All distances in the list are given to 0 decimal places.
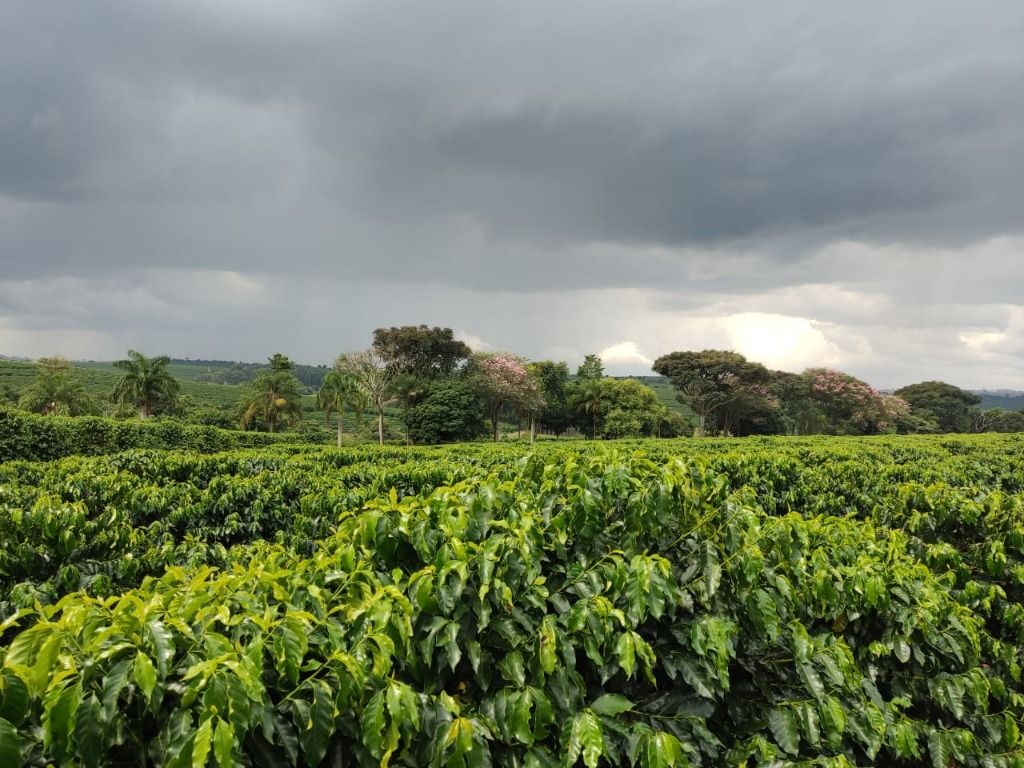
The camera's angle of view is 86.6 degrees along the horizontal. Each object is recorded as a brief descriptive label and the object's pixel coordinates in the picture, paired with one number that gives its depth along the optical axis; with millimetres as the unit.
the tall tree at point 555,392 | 59156
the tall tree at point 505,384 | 49594
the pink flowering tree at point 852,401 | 57156
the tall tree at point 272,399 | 49250
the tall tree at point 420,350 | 51656
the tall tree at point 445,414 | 45250
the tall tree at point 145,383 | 42312
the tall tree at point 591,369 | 65750
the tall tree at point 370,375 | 46656
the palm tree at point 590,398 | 56406
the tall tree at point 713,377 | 52219
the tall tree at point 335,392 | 44812
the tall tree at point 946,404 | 75512
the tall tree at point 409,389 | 48350
